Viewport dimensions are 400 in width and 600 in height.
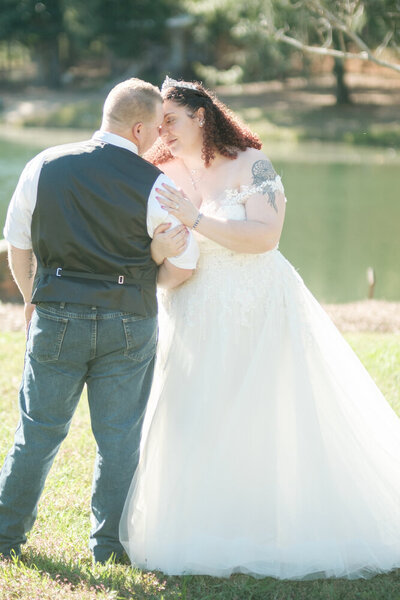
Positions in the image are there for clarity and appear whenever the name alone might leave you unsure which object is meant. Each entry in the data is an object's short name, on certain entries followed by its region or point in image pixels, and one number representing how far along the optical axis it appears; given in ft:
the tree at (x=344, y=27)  59.23
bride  19.78
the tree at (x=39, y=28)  268.38
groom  17.98
